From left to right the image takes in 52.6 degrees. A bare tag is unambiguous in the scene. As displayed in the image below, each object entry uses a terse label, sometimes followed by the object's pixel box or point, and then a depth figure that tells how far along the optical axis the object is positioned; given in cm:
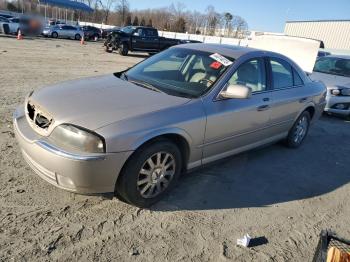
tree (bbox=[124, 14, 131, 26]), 7685
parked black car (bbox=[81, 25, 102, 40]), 3830
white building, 4094
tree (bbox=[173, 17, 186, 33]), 7731
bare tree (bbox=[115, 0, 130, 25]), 8088
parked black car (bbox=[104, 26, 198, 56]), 2308
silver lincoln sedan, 312
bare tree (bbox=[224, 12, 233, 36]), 10085
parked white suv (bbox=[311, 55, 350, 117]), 861
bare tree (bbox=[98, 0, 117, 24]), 8126
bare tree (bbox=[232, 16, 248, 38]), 9841
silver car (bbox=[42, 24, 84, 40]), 3424
